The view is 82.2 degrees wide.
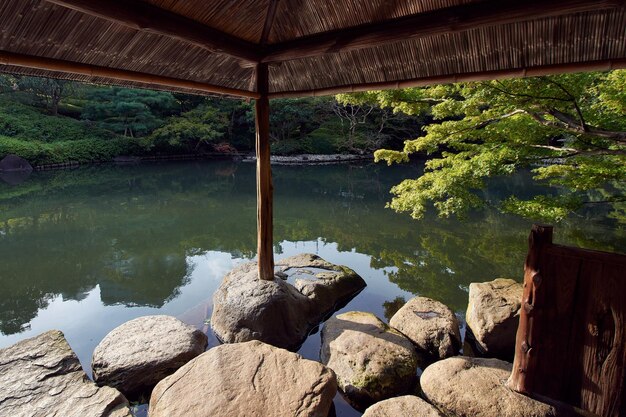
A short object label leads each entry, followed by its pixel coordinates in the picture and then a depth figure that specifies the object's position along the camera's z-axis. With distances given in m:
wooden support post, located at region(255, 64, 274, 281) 3.55
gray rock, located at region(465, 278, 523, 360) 3.41
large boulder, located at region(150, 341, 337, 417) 2.28
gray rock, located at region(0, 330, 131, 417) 2.39
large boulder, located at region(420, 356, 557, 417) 2.34
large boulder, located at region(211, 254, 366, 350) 3.64
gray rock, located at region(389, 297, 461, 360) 3.37
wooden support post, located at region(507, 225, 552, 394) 2.24
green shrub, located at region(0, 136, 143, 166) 15.51
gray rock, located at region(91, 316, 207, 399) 2.98
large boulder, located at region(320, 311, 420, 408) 2.86
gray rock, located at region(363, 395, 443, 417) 2.36
